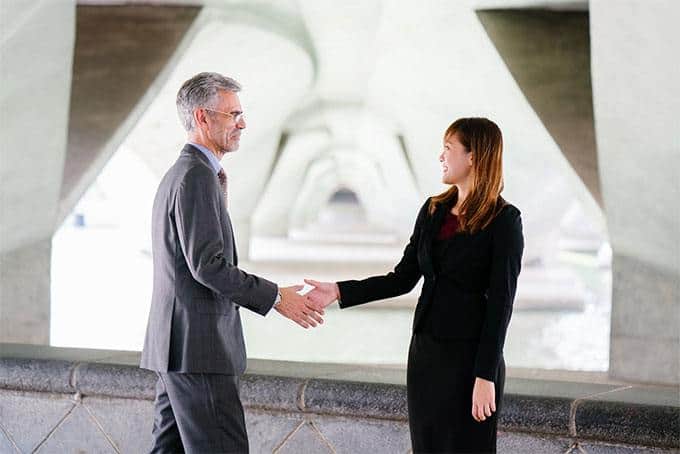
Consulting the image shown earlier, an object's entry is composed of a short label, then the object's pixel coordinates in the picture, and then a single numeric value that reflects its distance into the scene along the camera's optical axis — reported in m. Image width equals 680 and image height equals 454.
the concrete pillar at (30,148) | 8.92
